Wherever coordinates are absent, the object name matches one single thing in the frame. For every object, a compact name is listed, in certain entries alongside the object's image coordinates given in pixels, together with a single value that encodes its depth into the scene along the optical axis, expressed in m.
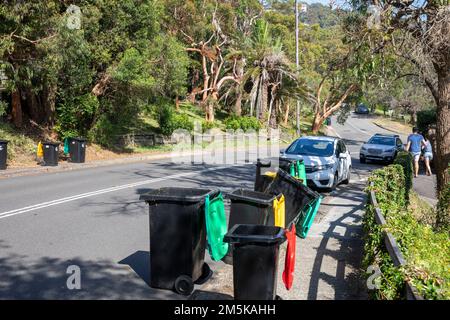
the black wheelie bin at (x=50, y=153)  18.50
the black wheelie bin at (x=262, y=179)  9.38
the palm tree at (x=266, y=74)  38.97
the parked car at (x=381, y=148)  24.20
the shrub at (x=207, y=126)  36.04
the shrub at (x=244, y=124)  38.22
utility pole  35.97
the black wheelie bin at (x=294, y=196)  8.47
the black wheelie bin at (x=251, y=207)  6.62
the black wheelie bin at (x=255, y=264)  5.01
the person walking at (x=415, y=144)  16.78
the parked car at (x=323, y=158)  13.84
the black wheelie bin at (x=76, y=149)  20.16
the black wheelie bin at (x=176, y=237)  5.71
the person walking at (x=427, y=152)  18.41
